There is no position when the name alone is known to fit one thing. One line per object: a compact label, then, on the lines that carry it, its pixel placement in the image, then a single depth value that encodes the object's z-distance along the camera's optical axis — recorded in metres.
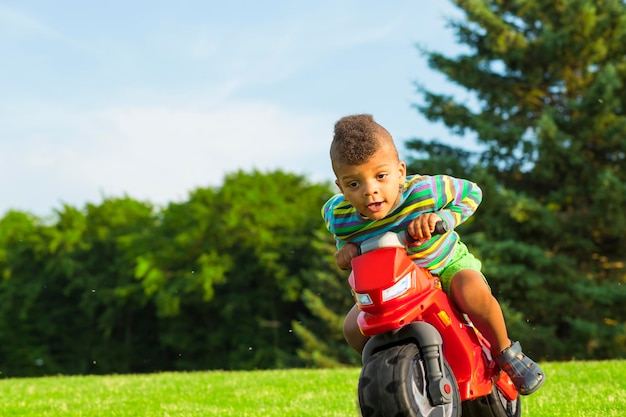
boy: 4.29
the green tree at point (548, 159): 29.02
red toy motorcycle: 4.20
